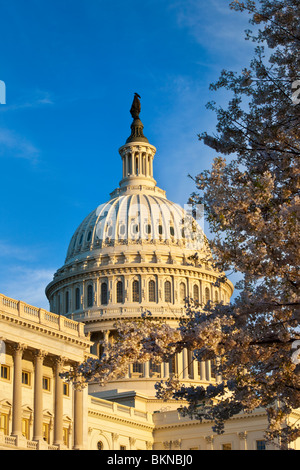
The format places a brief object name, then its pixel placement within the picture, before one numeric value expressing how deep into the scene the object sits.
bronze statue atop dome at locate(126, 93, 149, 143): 134.25
